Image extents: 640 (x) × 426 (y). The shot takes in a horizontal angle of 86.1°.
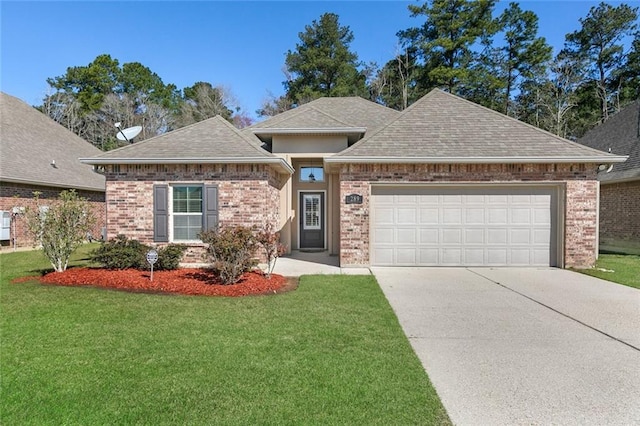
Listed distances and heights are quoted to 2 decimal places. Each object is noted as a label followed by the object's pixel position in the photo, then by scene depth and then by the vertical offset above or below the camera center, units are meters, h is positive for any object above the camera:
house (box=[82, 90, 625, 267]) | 8.87 +0.40
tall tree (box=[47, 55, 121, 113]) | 35.14 +13.13
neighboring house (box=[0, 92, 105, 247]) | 12.73 +1.72
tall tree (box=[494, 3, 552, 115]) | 26.83 +12.48
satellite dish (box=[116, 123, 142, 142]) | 10.94 +2.37
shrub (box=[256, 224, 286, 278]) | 7.30 -0.78
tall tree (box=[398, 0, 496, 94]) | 26.08 +13.36
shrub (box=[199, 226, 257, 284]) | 6.88 -0.89
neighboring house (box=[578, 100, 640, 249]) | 12.31 +0.67
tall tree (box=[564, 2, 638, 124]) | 27.42 +13.55
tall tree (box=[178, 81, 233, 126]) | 35.44 +10.74
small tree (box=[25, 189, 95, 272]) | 7.25 -0.42
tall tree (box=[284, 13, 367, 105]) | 28.72 +12.36
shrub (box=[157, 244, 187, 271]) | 8.27 -1.24
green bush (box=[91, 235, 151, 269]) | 7.98 -1.15
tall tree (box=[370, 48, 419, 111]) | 28.45 +10.82
